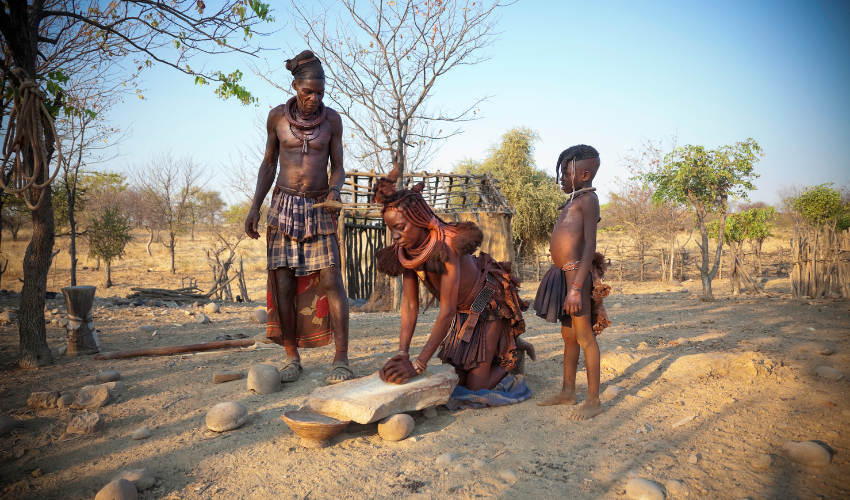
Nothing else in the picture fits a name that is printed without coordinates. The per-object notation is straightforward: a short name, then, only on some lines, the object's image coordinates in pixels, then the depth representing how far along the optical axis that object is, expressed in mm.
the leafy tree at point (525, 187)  17938
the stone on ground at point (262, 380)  3229
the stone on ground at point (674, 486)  1949
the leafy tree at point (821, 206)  11555
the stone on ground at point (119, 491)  1907
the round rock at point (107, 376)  3572
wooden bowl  2342
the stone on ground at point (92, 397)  3102
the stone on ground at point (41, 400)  3059
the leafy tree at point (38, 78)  3701
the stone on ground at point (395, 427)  2468
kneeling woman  2709
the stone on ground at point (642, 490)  1884
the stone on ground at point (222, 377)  3547
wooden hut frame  10547
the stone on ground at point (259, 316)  6867
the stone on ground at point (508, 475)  2113
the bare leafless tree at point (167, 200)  20516
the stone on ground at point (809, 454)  2127
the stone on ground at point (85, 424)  2689
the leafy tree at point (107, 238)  14102
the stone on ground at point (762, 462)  2135
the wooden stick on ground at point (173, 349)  4285
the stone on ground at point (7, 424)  2657
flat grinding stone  2424
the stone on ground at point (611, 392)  3181
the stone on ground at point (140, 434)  2625
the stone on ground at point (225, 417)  2656
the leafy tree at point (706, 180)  8883
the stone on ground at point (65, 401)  3086
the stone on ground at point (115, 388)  3268
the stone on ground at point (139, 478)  2062
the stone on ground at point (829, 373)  3318
